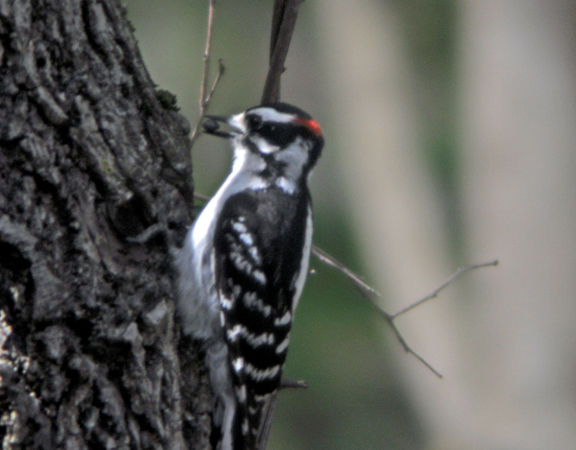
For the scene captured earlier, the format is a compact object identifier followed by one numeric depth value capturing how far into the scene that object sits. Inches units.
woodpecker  193.6
